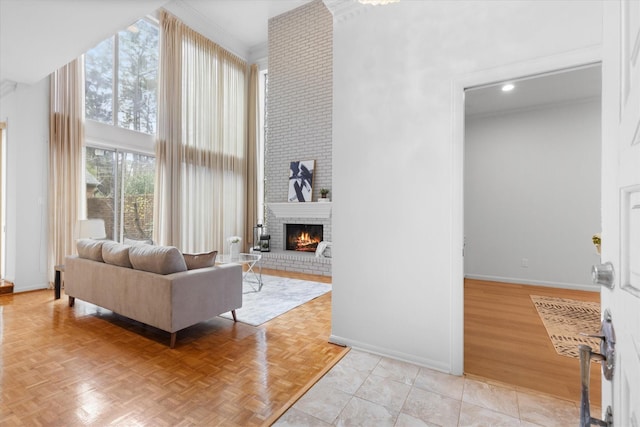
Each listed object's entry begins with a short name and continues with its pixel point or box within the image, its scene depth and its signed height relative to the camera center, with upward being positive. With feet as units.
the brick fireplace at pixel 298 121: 19.03 +6.10
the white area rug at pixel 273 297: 10.71 -3.60
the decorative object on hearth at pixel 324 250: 18.08 -2.21
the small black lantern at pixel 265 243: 20.26 -2.01
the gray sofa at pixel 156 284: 8.13 -2.10
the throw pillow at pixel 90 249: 10.22 -1.25
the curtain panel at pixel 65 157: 13.62 +2.56
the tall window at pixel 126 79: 15.72 +7.40
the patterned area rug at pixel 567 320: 8.57 -3.65
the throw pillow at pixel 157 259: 8.29 -1.29
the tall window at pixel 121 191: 15.76 +1.22
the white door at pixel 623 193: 1.58 +0.13
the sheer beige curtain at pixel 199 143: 18.24 +4.74
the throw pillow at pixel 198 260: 9.11 -1.44
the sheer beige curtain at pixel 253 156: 23.90 +4.51
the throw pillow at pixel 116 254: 9.24 -1.28
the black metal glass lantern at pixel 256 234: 23.05 -1.63
